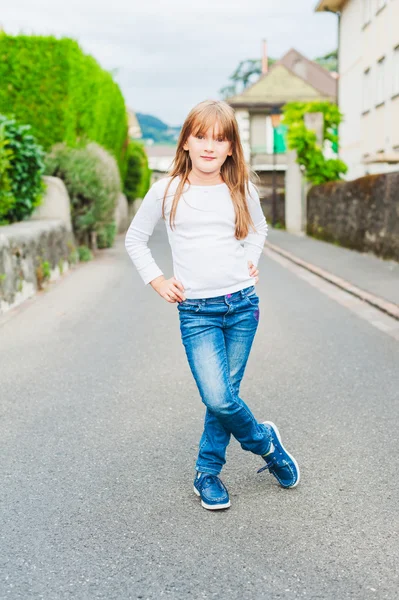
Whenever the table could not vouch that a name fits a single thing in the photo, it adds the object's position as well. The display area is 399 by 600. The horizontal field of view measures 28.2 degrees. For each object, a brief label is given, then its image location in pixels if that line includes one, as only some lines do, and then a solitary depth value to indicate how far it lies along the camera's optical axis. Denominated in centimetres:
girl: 327
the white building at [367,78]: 2438
